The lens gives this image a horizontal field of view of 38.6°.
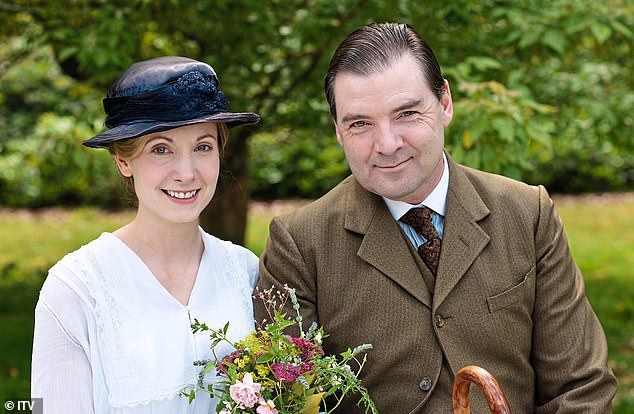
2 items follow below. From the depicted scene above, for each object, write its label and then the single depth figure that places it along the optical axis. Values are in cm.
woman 250
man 269
